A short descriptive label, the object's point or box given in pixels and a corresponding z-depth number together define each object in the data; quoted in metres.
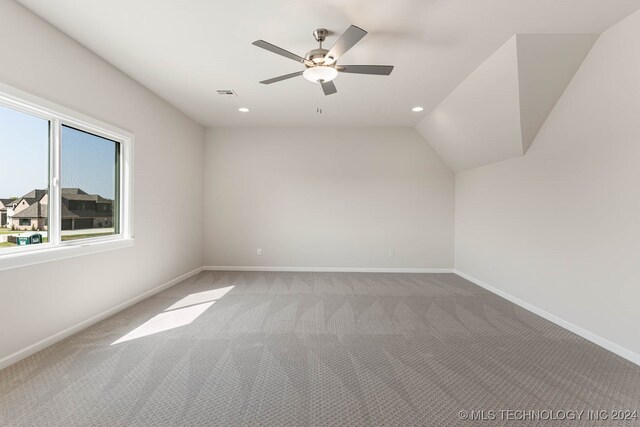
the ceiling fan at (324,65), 2.19
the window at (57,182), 2.21
